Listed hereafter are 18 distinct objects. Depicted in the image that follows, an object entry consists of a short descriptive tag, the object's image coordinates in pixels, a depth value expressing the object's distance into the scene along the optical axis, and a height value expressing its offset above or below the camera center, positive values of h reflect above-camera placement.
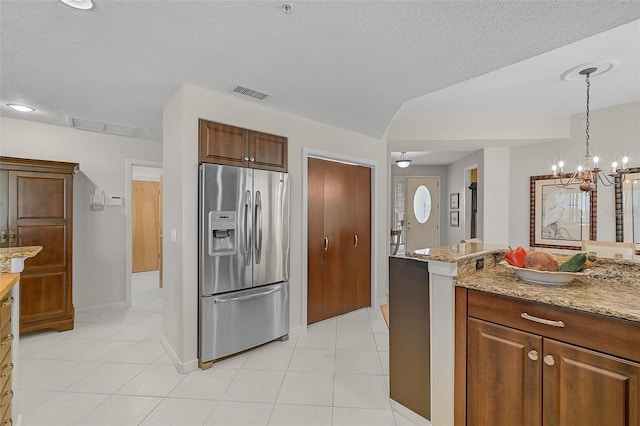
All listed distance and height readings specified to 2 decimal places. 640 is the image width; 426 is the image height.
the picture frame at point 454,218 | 7.06 -0.10
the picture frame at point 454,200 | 7.05 +0.33
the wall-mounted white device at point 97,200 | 3.84 +0.17
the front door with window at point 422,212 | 7.83 +0.05
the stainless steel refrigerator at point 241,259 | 2.50 -0.42
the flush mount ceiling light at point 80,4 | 1.49 +1.06
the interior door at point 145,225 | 6.51 -0.26
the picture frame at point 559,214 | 4.11 +0.00
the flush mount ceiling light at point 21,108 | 2.96 +1.07
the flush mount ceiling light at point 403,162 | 6.21 +1.09
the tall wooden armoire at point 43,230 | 3.01 -0.18
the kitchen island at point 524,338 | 1.19 -0.57
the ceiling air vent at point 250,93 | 2.54 +1.06
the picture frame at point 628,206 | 3.64 +0.10
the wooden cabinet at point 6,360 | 1.49 -0.77
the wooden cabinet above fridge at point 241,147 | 2.55 +0.62
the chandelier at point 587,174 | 2.88 +0.41
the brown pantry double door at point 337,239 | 3.47 -0.32
